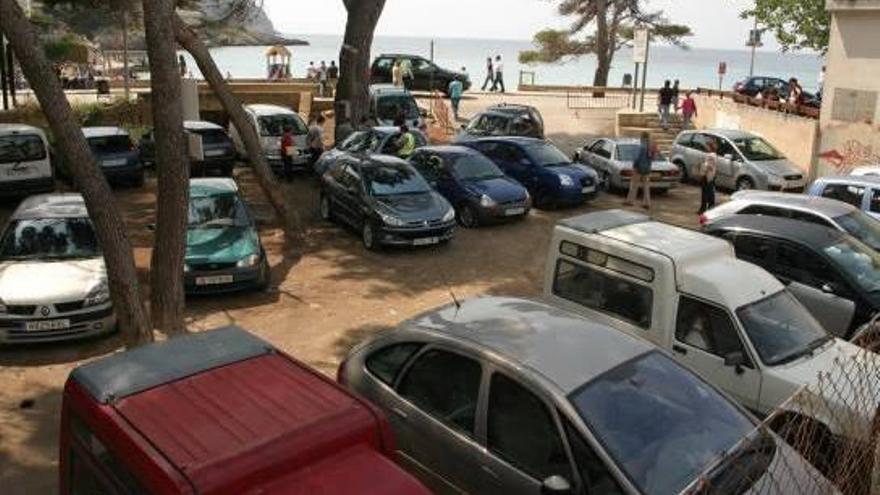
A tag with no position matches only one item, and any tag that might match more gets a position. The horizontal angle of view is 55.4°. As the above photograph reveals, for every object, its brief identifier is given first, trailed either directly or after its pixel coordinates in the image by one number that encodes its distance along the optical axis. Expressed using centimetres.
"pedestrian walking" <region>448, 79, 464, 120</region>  3097
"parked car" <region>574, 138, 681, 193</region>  2044
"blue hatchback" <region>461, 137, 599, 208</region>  1859
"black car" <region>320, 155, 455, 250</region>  1539
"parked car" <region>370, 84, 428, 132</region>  2447
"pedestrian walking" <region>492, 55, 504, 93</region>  4200
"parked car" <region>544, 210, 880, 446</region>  796
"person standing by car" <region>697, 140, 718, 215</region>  1783
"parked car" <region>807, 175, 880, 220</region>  1445
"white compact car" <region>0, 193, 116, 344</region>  1066
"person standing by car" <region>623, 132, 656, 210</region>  1875
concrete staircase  2823
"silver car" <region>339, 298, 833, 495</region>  534
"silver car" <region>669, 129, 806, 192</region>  2047
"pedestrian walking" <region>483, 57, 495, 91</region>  4232
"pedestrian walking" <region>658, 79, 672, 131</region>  2802
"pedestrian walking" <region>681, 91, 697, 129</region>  2820
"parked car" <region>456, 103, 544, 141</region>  2380
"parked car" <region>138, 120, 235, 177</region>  2048
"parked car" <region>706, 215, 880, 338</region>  1002
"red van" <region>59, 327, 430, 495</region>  412
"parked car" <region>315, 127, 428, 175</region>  1953
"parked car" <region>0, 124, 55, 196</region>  1764
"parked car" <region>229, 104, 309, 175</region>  2128
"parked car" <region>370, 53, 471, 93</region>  3603
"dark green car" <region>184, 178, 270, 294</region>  1279
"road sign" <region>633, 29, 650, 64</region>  2739
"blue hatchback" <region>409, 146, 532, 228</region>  1716
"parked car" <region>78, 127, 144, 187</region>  1970
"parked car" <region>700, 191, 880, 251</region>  1203
